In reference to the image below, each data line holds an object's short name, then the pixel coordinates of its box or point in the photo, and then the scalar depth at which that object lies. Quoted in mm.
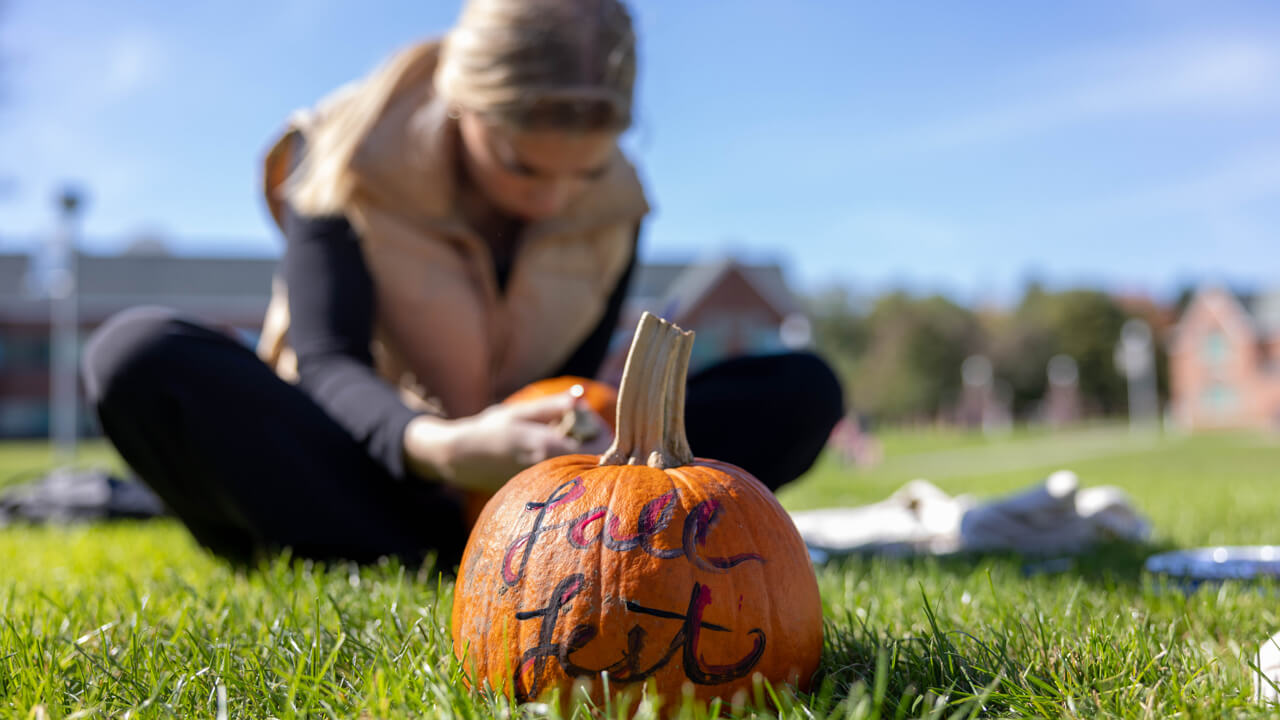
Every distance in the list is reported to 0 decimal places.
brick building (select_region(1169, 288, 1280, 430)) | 45156
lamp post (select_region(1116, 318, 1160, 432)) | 50594
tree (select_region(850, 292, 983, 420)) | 55781
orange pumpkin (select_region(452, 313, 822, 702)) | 1174
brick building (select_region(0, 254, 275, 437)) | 33781
